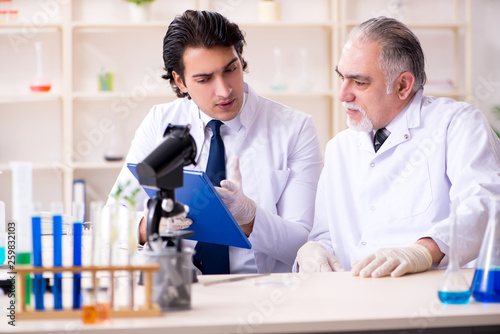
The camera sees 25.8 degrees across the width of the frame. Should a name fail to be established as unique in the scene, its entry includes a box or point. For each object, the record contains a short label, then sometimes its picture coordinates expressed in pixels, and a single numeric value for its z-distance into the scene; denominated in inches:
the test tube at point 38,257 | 60.5
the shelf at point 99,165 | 145.5
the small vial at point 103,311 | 59.5
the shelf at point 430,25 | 151.4
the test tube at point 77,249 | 60.8
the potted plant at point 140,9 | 148.3
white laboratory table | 58.8
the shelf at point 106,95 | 145.7
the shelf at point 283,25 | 148.7
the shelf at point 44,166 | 145.7
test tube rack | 60.1
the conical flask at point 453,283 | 62.0
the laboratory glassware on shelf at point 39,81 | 146.9
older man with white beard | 77.9
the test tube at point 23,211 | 60.9
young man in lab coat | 85.5
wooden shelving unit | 152.0
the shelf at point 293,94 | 149.3
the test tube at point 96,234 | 61.3
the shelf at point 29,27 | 145.4
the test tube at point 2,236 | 77.7
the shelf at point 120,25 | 145.5
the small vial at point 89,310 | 59.4
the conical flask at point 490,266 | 62.3
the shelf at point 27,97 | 145.5
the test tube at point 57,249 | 60.6
